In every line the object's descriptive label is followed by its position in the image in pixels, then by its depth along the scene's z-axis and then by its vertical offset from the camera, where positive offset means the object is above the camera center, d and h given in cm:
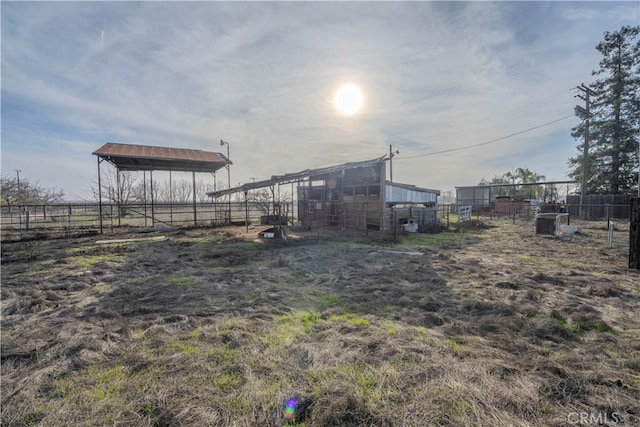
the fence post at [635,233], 618 -68
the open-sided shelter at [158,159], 1438 +286
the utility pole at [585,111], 2014 +726
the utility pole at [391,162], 2799 +470
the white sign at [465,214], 2025 -64
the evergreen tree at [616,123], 2245 +722
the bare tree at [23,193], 2278 +143
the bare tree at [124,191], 2569 +171
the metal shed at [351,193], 1428 +83
